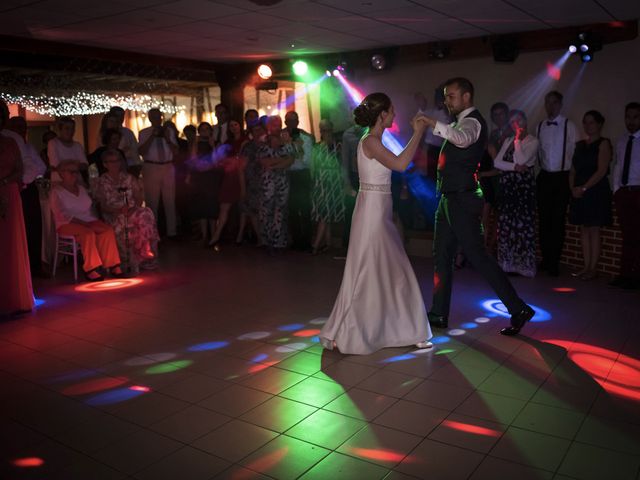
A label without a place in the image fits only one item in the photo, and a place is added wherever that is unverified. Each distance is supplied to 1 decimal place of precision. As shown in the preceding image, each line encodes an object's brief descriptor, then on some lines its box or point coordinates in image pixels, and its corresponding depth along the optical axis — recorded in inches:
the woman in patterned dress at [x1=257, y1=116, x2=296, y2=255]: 279.7
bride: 145.6
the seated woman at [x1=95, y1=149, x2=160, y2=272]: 241.0
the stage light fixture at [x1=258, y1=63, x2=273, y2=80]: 360.8
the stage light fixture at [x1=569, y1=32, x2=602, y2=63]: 253.9
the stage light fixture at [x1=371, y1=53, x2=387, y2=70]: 319.0
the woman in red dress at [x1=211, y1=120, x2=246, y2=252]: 303.9
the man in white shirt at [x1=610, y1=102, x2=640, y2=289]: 209.9
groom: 153.7
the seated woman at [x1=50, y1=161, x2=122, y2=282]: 231.3
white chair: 230.6
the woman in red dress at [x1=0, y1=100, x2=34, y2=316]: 174.6
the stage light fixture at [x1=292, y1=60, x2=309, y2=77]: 348.2
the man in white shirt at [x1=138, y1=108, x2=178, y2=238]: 313.7
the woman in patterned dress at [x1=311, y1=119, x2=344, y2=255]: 277.1
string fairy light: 445.8
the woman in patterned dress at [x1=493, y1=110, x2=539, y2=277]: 227.3
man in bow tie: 231.1
